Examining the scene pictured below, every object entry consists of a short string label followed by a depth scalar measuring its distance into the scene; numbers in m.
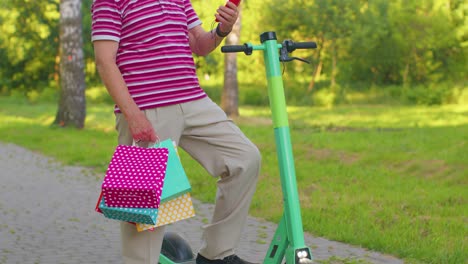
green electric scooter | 5.80
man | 6.42
